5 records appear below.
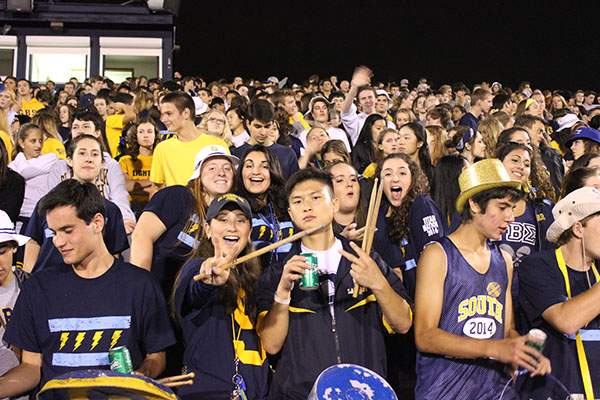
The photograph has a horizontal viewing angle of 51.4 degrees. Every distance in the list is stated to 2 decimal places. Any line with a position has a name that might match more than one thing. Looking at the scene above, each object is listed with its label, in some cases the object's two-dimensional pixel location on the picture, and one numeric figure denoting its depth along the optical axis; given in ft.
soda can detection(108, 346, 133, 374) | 8.34
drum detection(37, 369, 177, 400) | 6.49
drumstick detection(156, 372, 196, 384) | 8.15
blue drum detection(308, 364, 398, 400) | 7.20
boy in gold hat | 9.61
